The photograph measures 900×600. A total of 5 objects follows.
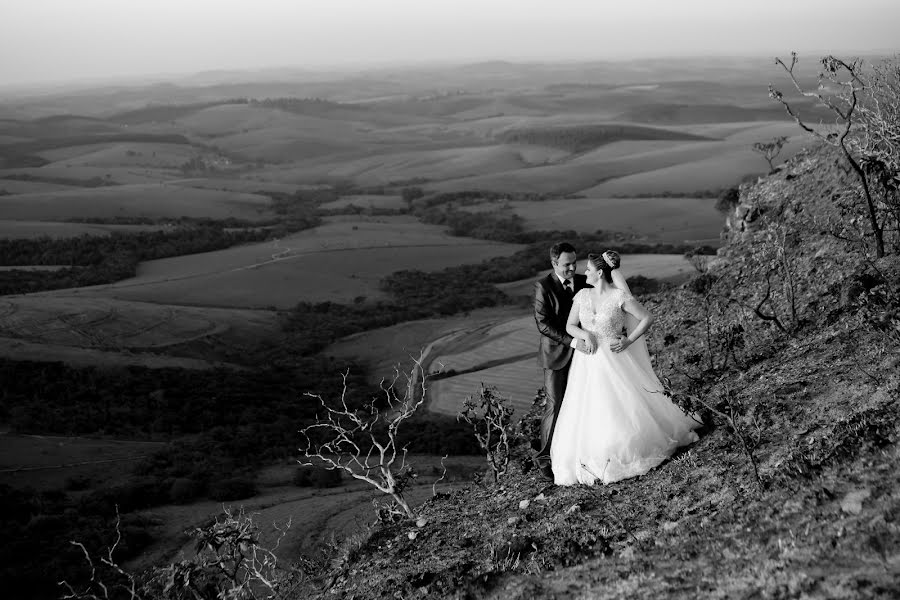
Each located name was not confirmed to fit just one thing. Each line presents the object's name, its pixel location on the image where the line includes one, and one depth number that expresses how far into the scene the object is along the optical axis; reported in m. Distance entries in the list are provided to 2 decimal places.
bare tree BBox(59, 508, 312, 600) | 7.24
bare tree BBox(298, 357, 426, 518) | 21.38
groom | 6.42
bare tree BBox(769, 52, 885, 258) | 8.65
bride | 6.39
